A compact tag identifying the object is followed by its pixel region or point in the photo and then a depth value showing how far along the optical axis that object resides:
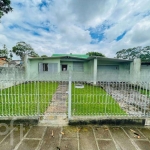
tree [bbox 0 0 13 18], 9.27
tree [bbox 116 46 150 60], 29.91
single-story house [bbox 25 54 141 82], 12.98
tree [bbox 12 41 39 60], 29.74
